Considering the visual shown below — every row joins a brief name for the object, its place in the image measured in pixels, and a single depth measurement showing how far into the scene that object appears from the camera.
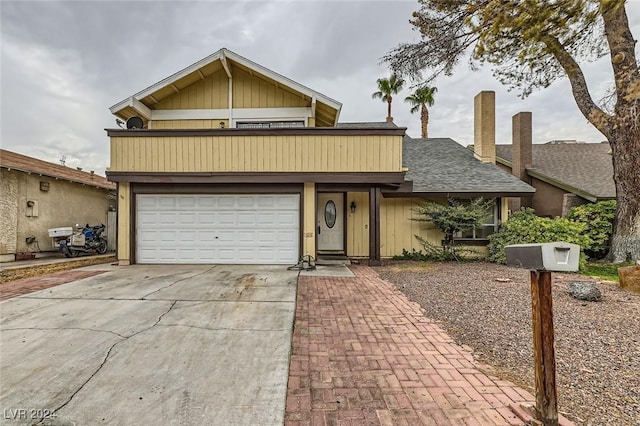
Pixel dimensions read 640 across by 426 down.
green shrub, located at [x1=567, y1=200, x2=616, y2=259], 10.56
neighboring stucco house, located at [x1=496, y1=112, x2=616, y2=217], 13.12
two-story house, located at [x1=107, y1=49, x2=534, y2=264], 8.88
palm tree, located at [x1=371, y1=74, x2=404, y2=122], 21.15
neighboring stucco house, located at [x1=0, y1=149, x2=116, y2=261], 10.35
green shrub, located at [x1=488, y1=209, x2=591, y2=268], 9.15
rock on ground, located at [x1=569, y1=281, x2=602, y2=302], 5.43
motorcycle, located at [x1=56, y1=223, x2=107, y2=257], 11.38
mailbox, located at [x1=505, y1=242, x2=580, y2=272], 2.00
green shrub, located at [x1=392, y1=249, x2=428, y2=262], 11.01
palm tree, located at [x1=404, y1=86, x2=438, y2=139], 21.58
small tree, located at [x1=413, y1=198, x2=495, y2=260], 10.30
